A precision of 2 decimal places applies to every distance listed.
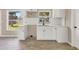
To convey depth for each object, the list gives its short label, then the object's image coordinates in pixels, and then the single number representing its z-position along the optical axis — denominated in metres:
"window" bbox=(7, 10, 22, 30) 2.32
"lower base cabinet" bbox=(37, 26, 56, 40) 2.34
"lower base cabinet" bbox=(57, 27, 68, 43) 2.32
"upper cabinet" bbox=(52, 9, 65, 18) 2.21
